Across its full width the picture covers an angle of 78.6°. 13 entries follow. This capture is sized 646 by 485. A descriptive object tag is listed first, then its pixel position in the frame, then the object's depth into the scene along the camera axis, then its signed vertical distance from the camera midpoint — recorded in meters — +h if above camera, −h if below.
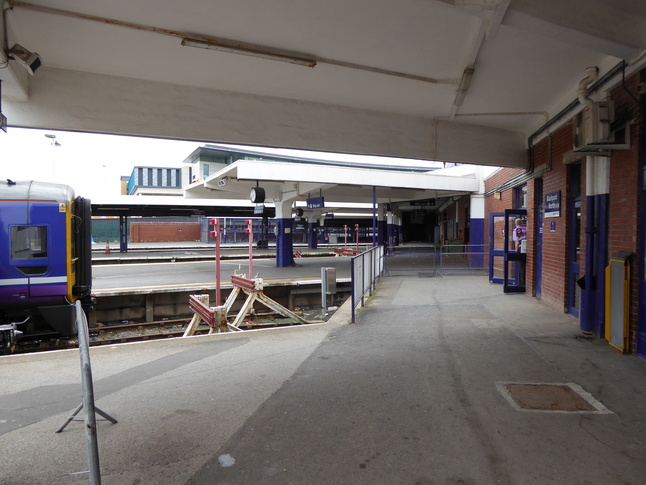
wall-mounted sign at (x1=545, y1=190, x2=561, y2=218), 7.79 +0.60
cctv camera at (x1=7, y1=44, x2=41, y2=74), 3.70 +1.70
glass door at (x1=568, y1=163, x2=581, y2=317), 7.31 -0.13
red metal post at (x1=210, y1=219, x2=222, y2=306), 9.55 -0.31
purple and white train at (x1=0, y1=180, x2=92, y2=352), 8.81 -0.49
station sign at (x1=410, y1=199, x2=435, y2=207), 24.03 +2.01
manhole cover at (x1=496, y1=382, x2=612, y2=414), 3.76 -1.66
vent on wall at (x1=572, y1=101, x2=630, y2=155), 5.12 +1.38
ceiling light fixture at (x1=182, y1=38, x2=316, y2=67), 4.10 +2.00
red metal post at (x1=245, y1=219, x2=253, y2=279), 11.09 +0.09
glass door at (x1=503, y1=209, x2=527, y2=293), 10.45 -0.51
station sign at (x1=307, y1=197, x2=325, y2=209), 18.01 +1.49
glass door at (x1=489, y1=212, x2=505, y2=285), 12.24 -0.52
